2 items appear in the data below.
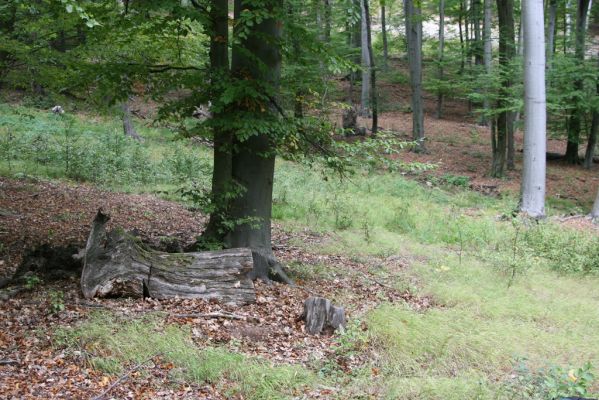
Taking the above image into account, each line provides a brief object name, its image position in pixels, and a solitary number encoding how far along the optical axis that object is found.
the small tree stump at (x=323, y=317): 6.06
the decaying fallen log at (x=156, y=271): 5.95
